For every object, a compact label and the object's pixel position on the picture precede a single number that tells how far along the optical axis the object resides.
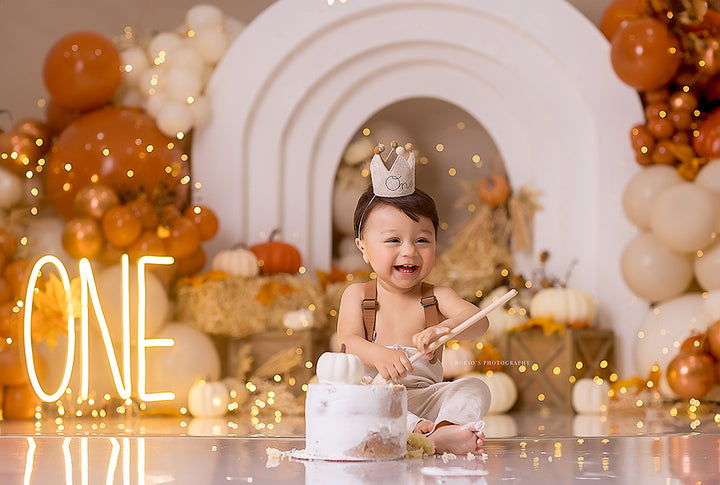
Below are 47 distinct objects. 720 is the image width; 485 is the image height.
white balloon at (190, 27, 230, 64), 5.51
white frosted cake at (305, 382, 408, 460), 2.40
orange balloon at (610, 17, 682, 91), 4.88
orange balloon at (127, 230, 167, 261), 4.64
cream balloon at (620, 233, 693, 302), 4.86
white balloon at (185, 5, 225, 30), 5.54
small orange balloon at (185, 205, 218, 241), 5.00
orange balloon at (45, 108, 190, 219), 4.88
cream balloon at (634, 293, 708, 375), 4.75
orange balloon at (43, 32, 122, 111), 5.04
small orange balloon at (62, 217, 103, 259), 4.53
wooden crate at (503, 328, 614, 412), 4.93
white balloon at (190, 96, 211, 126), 5.31
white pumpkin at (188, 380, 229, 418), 4.52
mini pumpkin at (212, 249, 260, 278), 5.02
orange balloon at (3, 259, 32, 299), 4.51
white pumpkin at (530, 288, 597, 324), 5.00
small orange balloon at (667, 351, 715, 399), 4.36
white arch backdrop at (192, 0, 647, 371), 5.48
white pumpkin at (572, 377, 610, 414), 4.73
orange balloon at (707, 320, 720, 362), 4.34
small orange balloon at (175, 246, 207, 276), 5.08
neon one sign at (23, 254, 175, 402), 4.12
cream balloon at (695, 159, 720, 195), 4.68
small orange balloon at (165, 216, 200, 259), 4.80
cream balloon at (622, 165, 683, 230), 4.97
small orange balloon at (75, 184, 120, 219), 4.62
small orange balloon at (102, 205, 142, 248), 4.56
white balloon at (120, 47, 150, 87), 5.30
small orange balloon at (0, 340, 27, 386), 4.34
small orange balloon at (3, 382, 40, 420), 4.35
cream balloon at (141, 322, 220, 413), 4.57
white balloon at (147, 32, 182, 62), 5.33
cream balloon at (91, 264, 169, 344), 4.55
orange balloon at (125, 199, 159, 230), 4.69
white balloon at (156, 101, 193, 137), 5.15
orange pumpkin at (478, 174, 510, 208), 5.78
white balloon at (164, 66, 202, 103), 5.24
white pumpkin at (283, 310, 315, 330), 4.84
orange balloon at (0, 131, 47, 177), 4.94
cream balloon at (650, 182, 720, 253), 4.58
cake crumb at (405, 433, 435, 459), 2.60
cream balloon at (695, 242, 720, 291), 4.65
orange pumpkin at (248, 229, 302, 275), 5.20
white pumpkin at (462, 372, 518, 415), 4.77
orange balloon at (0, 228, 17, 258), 4.54
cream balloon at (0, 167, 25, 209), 4.83
